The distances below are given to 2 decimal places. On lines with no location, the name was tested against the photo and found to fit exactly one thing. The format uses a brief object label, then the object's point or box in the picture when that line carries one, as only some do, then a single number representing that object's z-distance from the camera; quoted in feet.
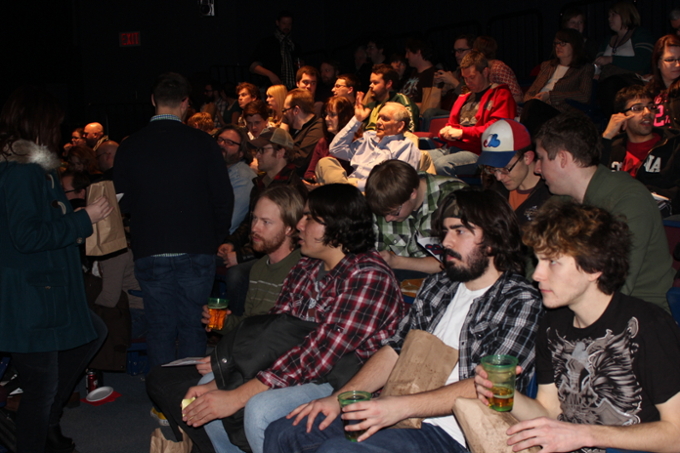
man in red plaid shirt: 8.03
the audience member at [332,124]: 17.54
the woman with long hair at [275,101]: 23.09
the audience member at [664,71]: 14.85
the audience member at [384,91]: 18.86
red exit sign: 41.52
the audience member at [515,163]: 10.48
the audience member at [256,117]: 19.76
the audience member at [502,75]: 18.97
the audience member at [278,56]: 31.37
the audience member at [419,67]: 22.27
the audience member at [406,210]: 10.85
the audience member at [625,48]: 19.08
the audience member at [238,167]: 15.67
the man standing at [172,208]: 11.37
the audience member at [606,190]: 7.81
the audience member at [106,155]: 19.80
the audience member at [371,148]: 15.03
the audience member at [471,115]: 16.29
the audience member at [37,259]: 9.17
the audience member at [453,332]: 6.65
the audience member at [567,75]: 18.60
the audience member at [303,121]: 18.71
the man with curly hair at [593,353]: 5.43
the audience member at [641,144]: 12.84
